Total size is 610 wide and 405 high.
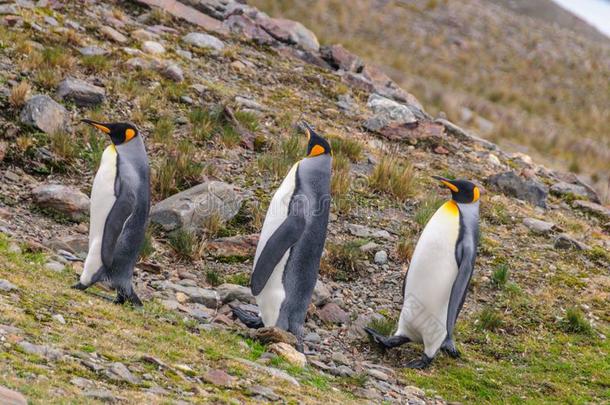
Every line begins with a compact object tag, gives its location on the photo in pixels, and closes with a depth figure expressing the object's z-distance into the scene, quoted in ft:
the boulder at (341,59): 116.26
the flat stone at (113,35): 92.73
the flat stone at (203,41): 103.04
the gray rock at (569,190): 92.53
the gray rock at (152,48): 93.79
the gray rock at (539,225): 74.08
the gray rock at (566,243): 70.85
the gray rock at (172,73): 86.33
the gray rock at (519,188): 84.84
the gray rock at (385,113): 93.66
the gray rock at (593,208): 87.51
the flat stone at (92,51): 84.43
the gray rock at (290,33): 118.11
